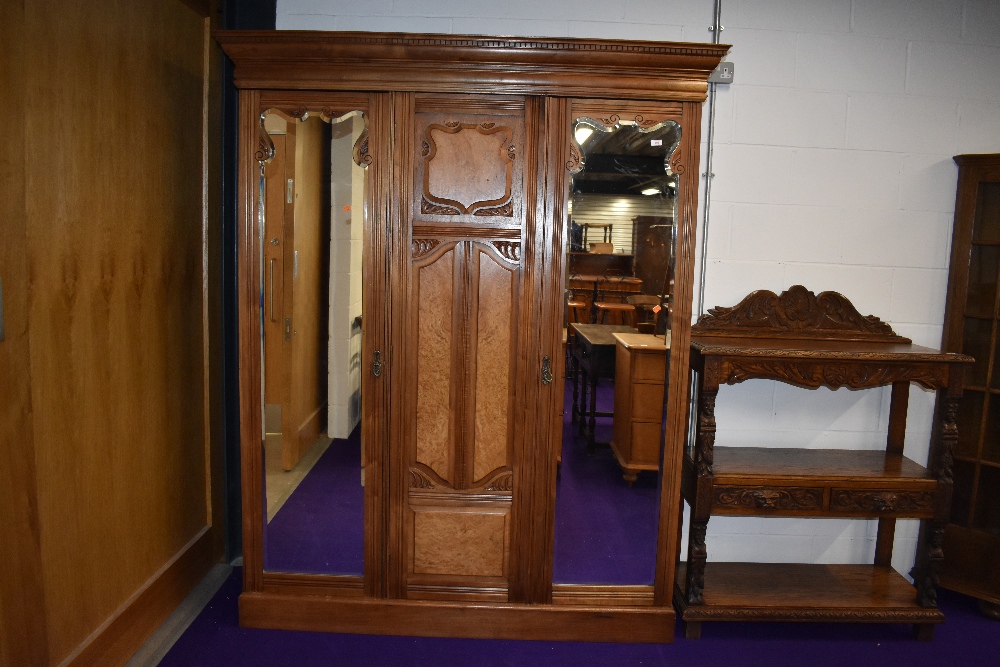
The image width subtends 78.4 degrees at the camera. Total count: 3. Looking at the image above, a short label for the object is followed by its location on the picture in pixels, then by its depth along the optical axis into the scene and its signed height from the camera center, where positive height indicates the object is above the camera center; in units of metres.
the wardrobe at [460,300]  2.01 -0.12
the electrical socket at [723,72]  2.40 +0.79
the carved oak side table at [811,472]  2.17 -0.71
